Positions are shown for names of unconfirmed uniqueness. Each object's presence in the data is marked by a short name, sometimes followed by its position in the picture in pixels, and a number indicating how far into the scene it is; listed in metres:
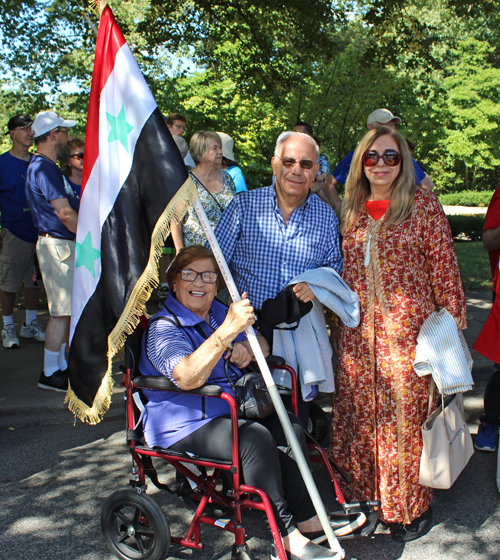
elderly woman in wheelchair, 2.59
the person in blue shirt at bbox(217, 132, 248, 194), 5.59
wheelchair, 2.54
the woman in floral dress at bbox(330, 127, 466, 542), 2.95
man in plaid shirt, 3.16
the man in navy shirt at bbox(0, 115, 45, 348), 5.80
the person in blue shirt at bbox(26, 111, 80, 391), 4.68
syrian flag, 2.73
